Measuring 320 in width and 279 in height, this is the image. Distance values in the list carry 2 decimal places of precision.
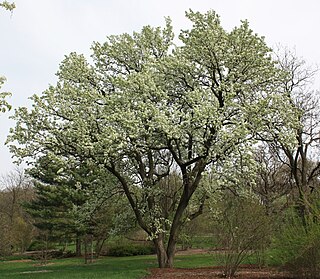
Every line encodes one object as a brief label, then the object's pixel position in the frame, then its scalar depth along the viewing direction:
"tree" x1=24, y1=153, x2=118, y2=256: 30.91
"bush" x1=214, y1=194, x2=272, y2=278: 14.14
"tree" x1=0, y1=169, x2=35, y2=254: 31.95
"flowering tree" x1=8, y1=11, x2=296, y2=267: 16.91
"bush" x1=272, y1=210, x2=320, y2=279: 11.34
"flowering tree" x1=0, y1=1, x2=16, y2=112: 8.97
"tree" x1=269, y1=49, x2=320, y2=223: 25.81
